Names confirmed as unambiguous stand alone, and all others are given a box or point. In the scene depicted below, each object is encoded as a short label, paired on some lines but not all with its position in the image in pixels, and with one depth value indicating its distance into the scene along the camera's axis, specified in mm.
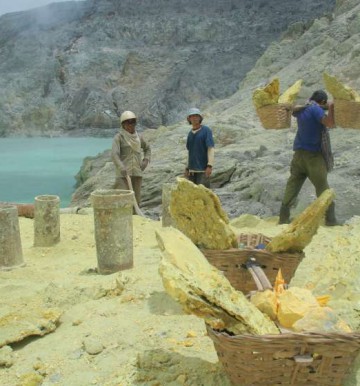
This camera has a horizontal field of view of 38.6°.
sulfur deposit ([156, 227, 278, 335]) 2352
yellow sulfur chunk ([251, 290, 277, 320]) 2727
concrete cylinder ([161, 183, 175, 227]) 6883
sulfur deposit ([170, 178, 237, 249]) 3744
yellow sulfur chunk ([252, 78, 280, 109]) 6312
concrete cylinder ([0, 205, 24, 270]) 5438
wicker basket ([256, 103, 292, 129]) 6309
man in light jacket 7164
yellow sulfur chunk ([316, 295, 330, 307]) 2861
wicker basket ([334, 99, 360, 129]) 6406
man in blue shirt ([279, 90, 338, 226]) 6066
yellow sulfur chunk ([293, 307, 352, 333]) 2430
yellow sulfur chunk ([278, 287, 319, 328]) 2641
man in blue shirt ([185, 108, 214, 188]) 6758
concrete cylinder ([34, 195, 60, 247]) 6387
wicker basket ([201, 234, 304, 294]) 3674
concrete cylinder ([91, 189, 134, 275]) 4926
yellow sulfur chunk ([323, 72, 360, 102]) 6496
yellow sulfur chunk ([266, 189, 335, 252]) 3631
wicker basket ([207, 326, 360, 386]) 2250
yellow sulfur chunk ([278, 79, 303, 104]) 6746
